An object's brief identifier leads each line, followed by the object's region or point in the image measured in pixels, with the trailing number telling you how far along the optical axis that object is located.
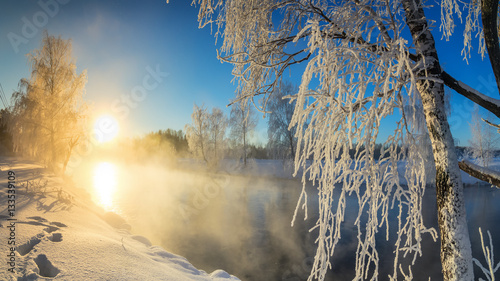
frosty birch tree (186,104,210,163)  29.41
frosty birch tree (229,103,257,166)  32.34
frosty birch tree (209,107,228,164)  30.62
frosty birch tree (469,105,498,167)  24.97
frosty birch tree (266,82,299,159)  27.39
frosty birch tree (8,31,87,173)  11.79
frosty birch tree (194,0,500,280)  1.49
